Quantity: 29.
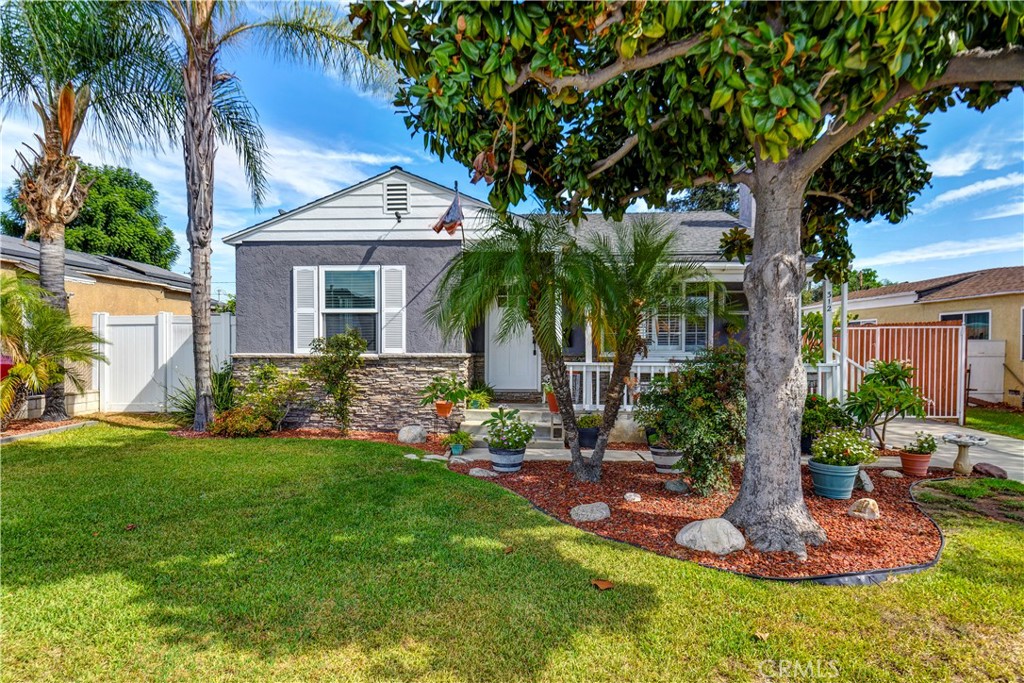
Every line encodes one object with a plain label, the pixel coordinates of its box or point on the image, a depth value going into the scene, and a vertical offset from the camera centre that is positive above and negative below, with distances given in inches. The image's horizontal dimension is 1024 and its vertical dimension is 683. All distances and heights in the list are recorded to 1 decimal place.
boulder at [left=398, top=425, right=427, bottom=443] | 308.5 -66.9
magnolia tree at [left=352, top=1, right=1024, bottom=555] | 95.3 +63.6
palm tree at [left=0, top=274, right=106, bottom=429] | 287.9 -5.7
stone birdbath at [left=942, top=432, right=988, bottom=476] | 226.8 -55.1
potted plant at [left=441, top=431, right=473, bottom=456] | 270.8 -63.7
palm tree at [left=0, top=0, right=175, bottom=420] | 293.3 +167.7
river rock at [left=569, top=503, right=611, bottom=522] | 171.9 -66.5
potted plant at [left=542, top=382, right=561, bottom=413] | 317.4 -43.2
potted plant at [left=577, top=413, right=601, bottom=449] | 272.4 -54.5
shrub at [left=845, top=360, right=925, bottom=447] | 249.1 -31.5
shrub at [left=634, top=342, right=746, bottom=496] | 190.2 -32.7
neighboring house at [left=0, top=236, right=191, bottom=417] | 381.7 +53.3
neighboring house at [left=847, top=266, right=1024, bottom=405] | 475.5 +26.6
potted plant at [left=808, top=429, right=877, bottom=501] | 191.8 -52.6
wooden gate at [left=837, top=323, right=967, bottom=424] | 367.9 -16.3
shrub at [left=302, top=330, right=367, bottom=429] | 323.3 -21.8
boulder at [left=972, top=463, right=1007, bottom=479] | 224.3 -65.2
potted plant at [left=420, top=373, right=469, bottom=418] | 314.8 -39.5
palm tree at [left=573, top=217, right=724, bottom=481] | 188.5 +19.5
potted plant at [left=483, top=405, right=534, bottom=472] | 230.4 -55.2
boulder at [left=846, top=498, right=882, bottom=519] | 170.2 -64.3
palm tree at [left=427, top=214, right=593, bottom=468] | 179.2 +22.0
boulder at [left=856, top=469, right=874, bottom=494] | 203.0 -64.5
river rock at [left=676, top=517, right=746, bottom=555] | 143.6 -63.7
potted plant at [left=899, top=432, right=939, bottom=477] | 223.9 -57.6
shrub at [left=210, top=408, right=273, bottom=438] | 306.0 -59.9
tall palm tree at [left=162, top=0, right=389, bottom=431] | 303.1 +196.0
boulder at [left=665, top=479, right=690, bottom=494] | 203.0 -66.4
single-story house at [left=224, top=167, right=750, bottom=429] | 341.1 +41.0
